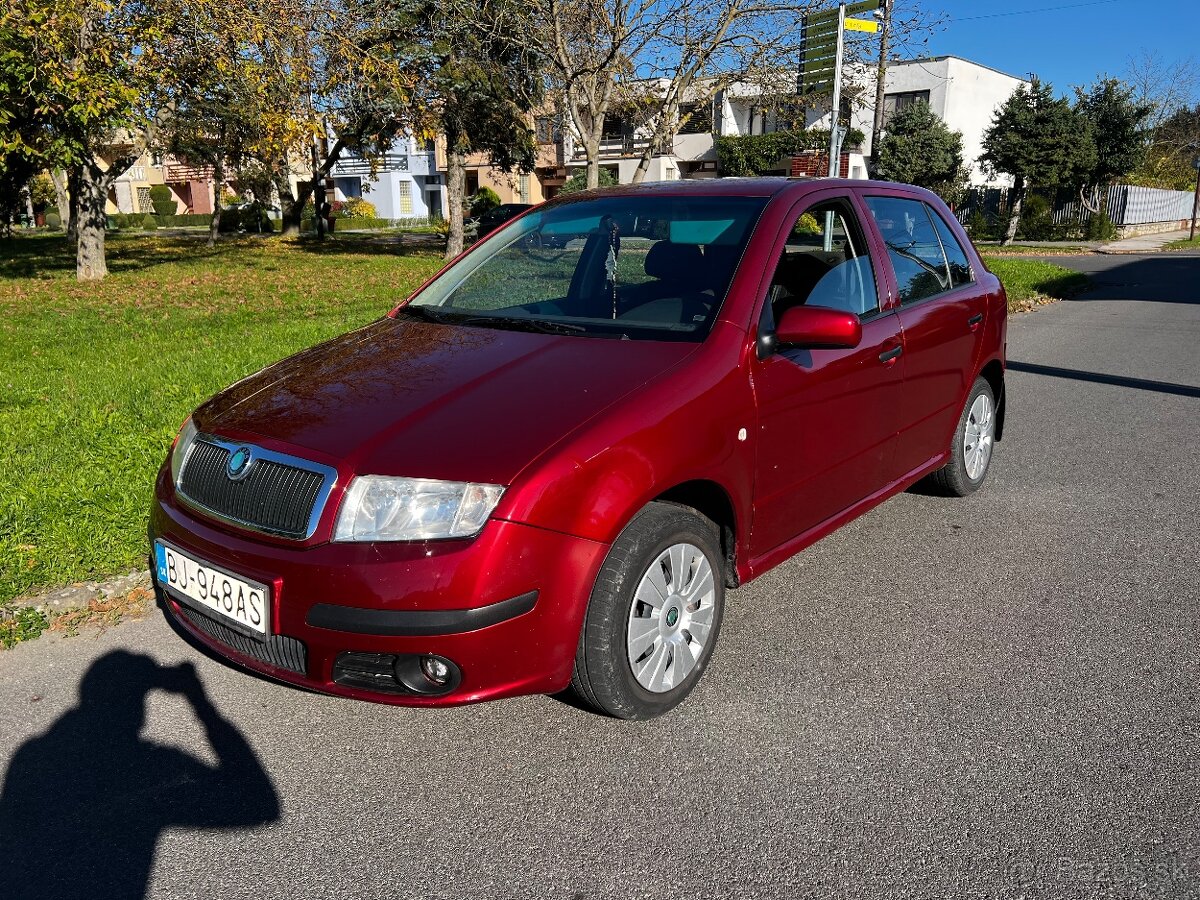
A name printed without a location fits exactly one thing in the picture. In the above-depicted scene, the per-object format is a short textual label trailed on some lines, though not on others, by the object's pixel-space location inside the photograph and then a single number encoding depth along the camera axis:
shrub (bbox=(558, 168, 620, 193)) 39.35
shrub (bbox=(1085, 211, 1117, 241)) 34.81
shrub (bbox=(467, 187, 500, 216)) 45.88
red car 2.59
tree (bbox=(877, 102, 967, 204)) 37.50
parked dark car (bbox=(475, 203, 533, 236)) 29.55
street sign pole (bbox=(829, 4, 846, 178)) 12.20
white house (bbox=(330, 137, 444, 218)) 62.31
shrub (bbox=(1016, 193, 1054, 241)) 35.72
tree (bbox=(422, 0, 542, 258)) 16.22
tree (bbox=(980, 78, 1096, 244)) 33.94
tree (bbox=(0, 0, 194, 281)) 11.05
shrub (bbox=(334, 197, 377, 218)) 58.62
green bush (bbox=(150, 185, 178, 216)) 58.16
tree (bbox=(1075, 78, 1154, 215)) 34.59
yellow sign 12.12
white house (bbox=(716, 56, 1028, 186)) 41.78
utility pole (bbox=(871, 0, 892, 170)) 16.05
